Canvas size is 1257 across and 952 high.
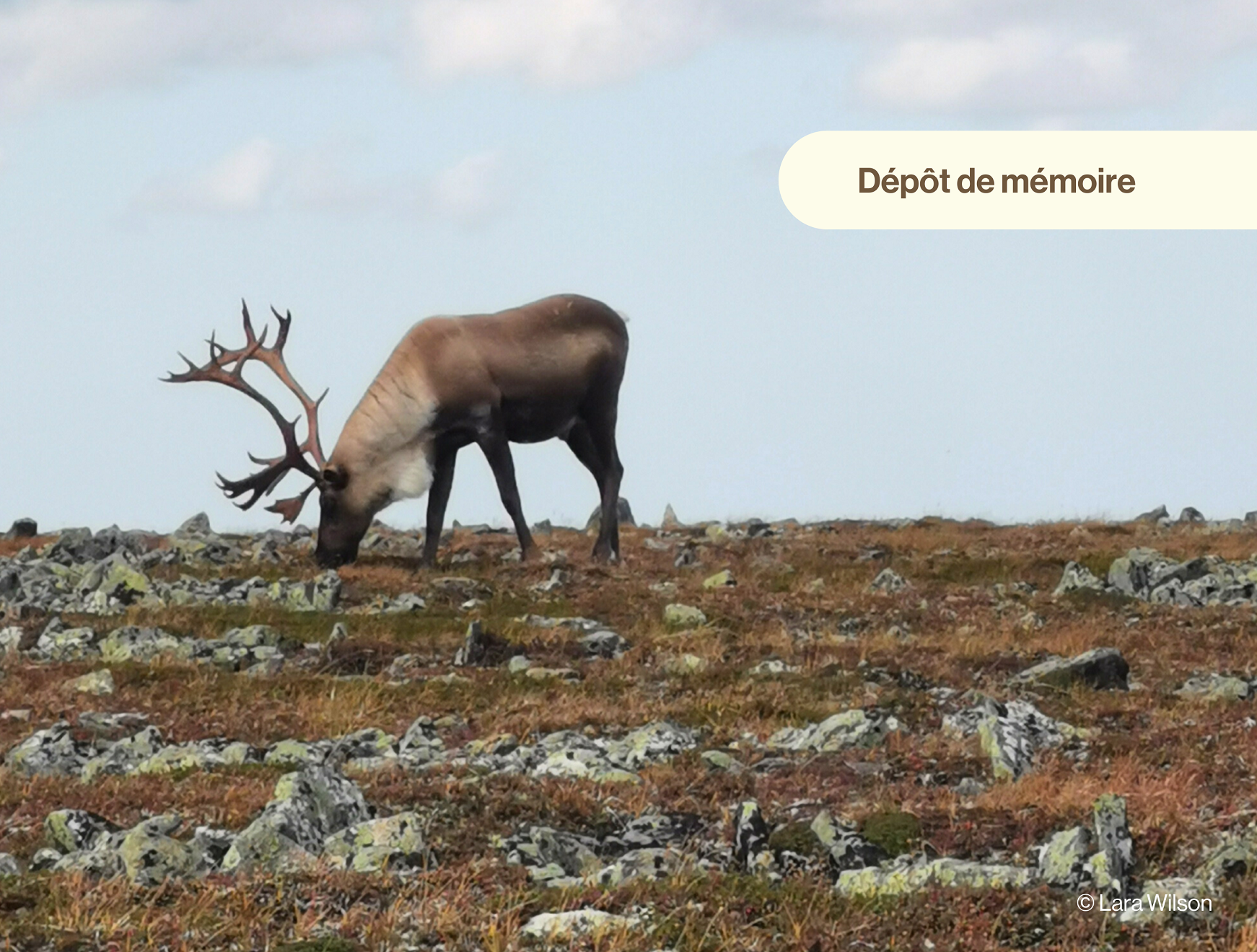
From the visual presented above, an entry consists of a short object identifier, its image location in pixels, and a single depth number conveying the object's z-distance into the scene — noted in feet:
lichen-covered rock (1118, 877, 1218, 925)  29.22
